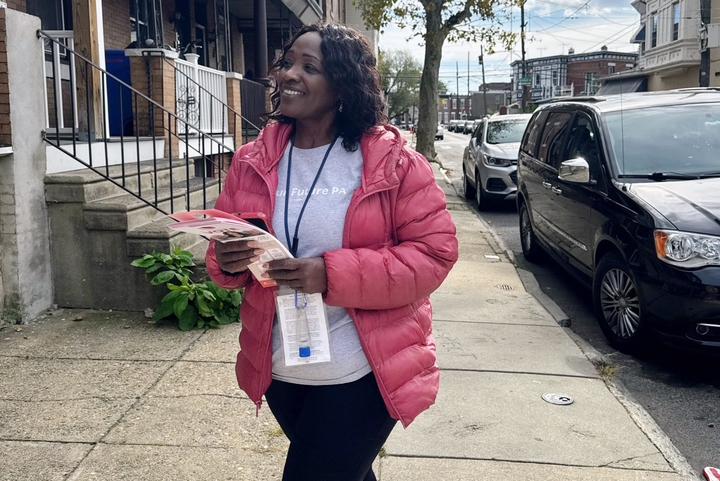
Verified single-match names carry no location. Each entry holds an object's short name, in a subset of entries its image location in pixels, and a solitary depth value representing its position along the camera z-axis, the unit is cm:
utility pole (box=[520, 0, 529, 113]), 4153
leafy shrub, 534
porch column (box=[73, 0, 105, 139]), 810
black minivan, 454
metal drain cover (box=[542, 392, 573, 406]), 416
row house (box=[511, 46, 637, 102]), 8162
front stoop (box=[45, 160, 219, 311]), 571
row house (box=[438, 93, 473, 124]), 14642
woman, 200
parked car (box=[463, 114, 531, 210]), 1256
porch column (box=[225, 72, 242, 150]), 1205
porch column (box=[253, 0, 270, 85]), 1362
